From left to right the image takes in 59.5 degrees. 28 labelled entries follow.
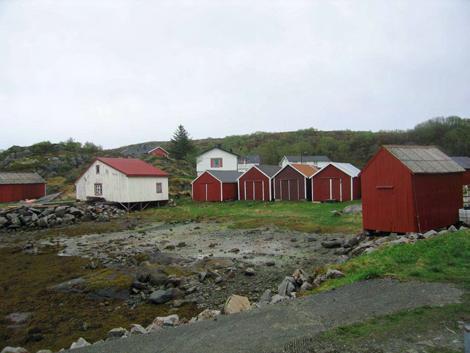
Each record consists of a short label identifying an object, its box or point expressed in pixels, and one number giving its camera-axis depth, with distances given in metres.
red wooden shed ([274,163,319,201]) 38.44
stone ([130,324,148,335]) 8.49
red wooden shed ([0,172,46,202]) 43.31
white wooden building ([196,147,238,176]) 60.00
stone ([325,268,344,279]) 10.92
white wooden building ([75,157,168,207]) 38.97
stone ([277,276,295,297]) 10.84
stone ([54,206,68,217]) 33.72
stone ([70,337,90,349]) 7.94
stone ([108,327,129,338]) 8.97
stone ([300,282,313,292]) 10.70
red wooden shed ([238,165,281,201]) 40.41
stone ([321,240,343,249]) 18.73
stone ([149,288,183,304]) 12.27
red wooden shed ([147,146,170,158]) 73.31
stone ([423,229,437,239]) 14.24
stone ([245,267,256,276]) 14.58
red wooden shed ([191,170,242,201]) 42.41
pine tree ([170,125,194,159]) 70.06
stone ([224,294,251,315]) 8.95
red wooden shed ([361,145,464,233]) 17.09
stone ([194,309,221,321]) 8.92
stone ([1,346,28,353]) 8.34
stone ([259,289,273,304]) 10.19
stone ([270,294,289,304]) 9.43
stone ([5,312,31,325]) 11.20
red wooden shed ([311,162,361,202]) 35.65
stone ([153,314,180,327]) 9.05
